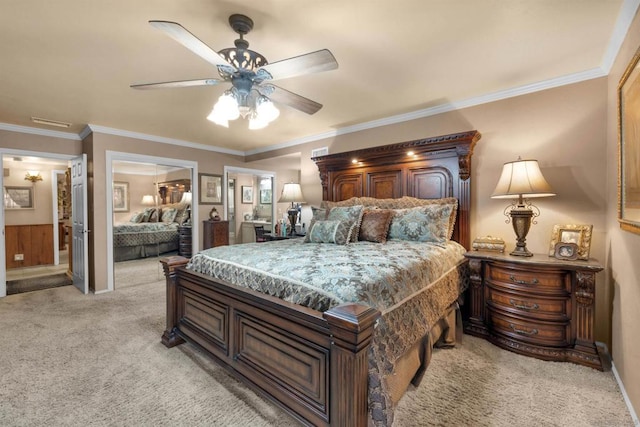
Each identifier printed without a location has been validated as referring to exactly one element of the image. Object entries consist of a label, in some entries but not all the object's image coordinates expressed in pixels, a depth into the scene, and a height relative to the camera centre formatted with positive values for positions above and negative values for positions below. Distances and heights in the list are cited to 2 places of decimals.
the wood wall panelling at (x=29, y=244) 5.71 -0.72
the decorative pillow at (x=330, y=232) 2.85 -0.25
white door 4.09 -0.23
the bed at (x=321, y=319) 1.24 -0.65
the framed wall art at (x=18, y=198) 5.86 +0.24
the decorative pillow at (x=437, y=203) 3.02 +0.05
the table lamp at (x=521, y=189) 2.43 +0.16
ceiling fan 1.62 +0.86
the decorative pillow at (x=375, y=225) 2.93 -0.18
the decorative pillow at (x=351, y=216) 2.96 -0.09
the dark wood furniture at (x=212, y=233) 5.25 -0.47
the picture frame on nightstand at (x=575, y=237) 2.37 -0.26
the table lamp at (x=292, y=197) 4.52 +0.18
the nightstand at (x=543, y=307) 2.16 -0.81
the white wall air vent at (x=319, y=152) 4.45 +0.90
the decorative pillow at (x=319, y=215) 3.35 -0.08
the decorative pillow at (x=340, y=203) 3.78 +0.07
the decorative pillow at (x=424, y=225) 2.78 -0.17
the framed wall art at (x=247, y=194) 7.47 +0.39
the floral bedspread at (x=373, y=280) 1.40 -0.44
